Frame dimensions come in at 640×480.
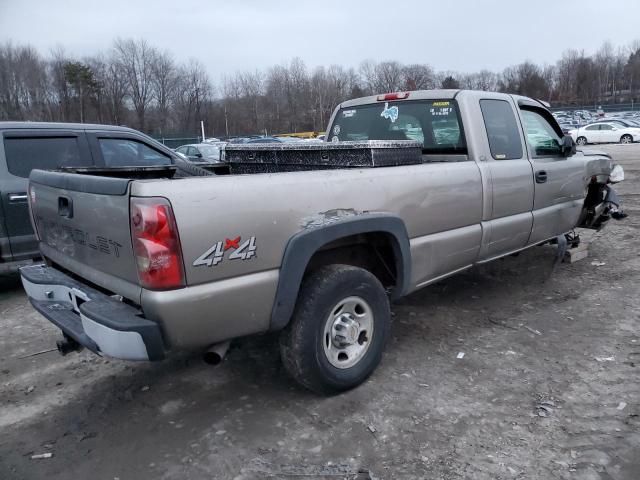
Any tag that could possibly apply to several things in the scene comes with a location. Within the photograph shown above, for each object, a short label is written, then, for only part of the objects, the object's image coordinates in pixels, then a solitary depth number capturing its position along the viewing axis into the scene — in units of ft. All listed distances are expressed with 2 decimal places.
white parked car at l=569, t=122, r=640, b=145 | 101.24
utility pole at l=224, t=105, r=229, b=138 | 274.36
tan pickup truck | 8.01
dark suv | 17.16
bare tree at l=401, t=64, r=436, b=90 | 275.26
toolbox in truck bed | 11.09
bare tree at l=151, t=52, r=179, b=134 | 277.23
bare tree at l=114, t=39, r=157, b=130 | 271.08
